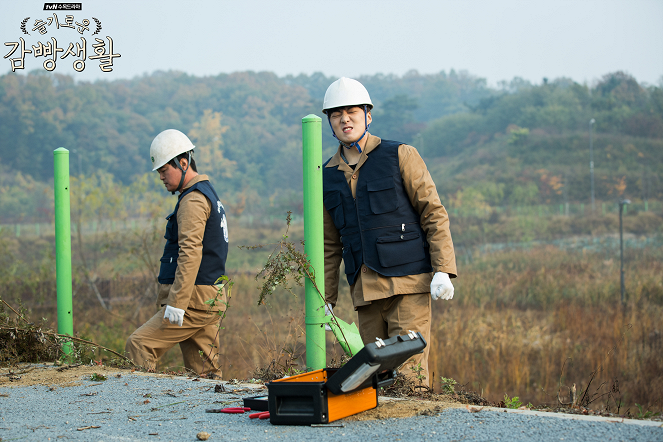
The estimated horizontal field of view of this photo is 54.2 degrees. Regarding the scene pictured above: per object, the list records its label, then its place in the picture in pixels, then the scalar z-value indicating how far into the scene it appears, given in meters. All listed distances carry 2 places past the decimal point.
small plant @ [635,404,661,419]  3.57
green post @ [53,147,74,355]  5.61
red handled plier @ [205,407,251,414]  3.46
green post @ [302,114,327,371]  3.92
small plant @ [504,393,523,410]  3.86
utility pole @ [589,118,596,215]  54.53
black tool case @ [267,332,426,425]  3.04
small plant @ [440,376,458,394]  4.05
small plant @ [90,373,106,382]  4.44
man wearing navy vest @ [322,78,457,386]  4.07
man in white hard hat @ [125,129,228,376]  4.81
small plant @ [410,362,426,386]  3.93
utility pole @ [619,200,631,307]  18.86
